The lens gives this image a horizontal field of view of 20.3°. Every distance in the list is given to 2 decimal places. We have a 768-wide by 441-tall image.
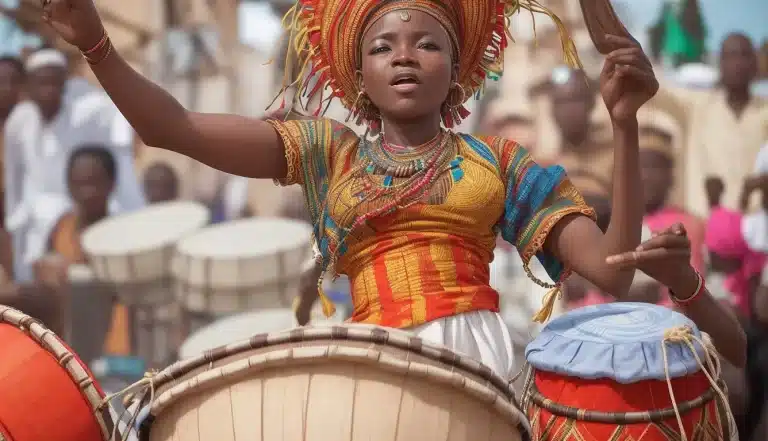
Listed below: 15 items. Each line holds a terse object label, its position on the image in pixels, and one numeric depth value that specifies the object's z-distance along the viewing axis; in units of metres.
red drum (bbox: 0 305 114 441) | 4.31
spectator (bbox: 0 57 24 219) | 14.43
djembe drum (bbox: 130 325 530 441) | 3.81
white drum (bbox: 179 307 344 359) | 11.75
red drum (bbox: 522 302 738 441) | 4.50
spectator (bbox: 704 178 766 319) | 11.62
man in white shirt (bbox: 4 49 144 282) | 14.13
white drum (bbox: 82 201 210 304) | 13.29
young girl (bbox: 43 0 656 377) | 4.85
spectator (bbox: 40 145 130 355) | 14.11
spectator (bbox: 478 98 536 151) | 12.70
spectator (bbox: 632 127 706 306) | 11.80
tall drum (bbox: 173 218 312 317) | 12.54
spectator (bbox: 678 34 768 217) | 12.27
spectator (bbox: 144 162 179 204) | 14.18
